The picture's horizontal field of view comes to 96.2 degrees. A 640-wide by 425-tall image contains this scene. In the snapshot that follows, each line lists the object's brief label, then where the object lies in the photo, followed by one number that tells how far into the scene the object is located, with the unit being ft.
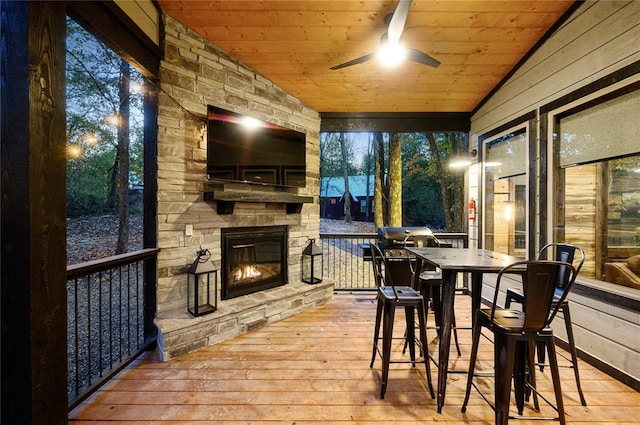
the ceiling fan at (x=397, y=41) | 7.16
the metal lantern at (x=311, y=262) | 12.89
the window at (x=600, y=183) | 7.88
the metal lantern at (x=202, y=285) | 8.80
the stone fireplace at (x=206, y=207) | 8.66
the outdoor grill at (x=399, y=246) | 12.32
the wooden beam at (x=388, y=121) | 14.85
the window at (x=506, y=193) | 11.90
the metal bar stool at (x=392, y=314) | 6.71
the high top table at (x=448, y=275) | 6.27
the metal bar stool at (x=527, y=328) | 5.08
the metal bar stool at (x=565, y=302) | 6.55
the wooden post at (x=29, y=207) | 4.46
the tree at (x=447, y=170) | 26.40
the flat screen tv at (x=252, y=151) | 9.68
